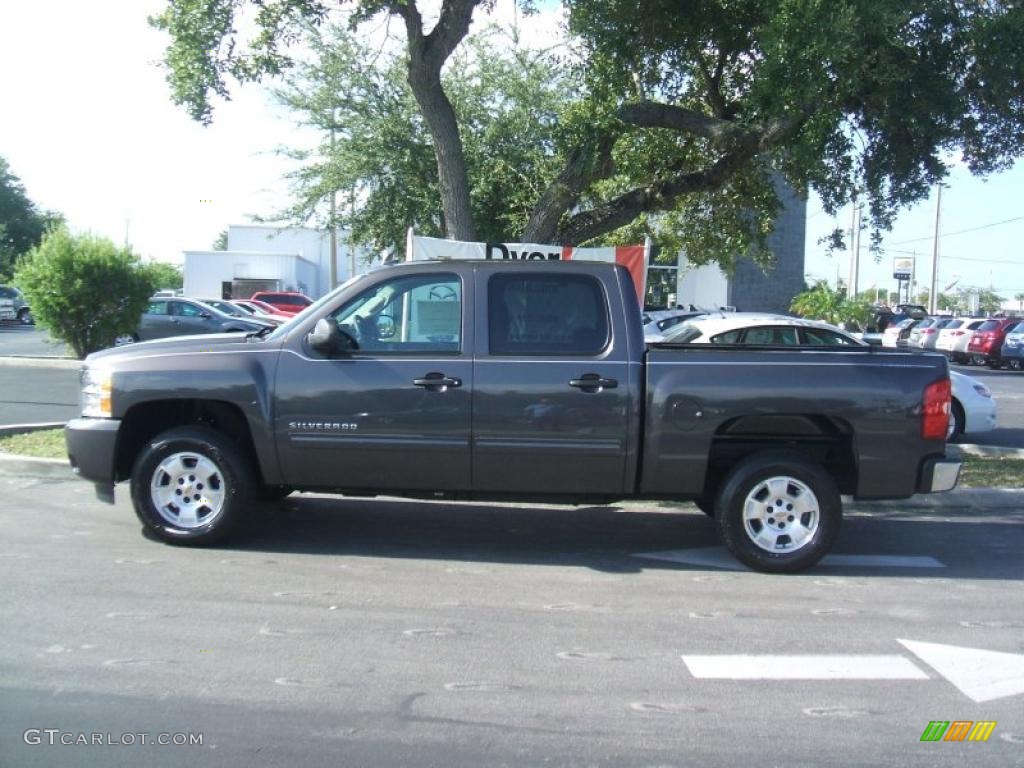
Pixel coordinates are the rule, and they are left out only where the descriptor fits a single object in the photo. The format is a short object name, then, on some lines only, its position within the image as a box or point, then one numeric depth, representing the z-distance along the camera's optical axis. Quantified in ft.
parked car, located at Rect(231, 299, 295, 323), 116.06
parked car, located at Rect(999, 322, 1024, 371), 97.45
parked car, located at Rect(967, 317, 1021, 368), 99.76
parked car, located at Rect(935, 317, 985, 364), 104.68
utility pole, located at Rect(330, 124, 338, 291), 70.63
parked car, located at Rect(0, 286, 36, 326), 134.92
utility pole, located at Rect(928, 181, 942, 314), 147.86
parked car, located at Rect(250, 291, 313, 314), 134.51
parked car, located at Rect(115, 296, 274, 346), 79.77
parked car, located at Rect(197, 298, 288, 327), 97.04
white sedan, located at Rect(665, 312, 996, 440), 38.73
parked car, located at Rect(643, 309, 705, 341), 47.61
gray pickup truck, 21.30
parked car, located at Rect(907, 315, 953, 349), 111.04
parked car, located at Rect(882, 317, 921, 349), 115.34
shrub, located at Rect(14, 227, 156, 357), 56.08
